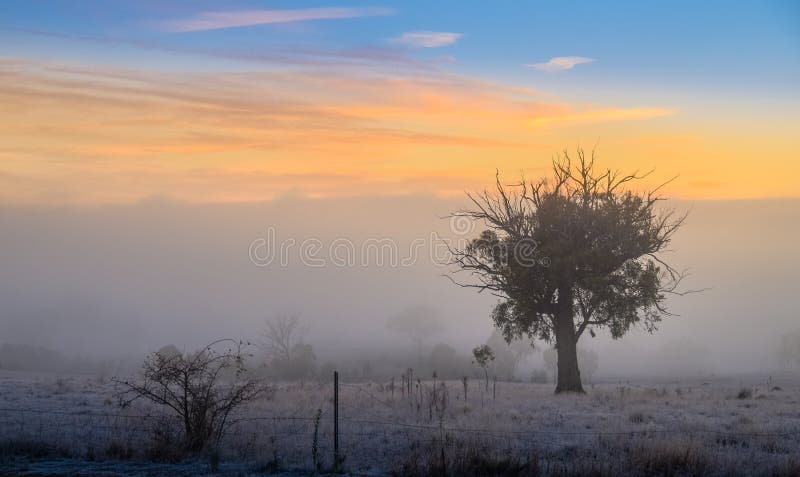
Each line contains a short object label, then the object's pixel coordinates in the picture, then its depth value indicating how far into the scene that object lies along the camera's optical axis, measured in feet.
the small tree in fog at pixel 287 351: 212.64
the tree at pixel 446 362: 246.31
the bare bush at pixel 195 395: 51.21
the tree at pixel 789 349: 398.42
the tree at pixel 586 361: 373.83
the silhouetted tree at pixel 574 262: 99.66
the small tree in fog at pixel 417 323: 493.77
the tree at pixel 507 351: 318.94
